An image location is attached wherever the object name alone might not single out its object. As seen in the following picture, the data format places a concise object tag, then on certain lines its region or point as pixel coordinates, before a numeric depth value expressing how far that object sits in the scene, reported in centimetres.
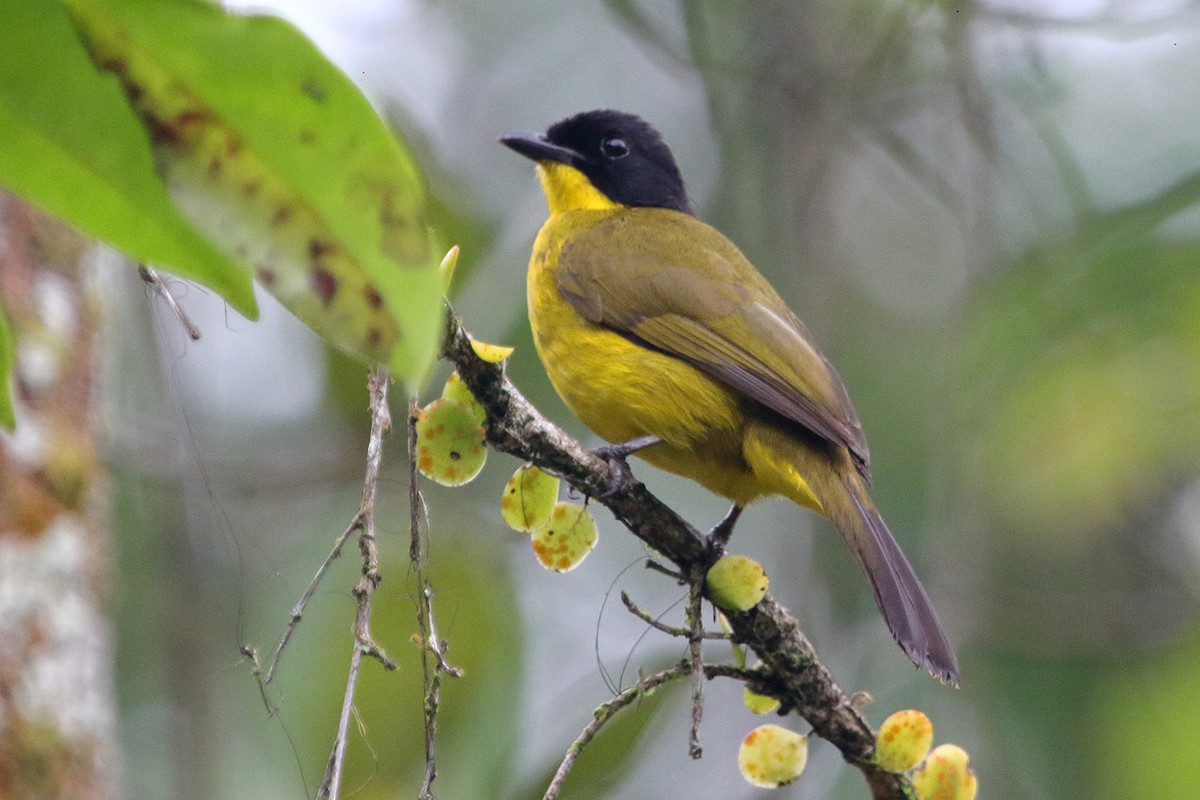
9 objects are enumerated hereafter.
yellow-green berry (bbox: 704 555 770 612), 448
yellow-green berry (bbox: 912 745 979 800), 425
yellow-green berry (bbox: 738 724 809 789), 427
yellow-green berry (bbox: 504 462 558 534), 429
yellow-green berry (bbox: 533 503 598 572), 445
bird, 593
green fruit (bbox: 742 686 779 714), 457
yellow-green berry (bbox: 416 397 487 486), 399
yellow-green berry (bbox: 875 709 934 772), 430
